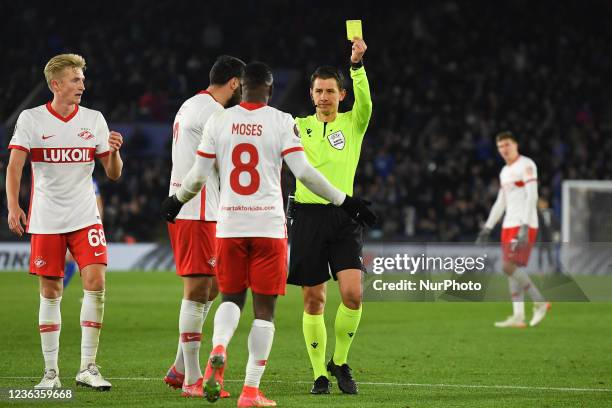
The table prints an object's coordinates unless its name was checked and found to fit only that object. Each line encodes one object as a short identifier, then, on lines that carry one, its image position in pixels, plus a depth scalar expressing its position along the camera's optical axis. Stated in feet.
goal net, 149.28
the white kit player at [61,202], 53.52
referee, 54.75
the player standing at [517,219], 96.68
